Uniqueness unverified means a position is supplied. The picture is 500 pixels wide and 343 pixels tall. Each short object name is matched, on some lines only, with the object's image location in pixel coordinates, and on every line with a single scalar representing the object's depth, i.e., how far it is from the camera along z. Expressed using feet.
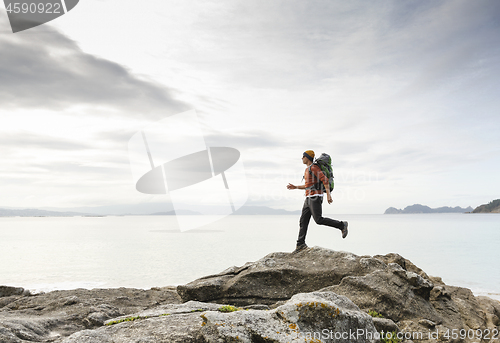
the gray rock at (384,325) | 20.71
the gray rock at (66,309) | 19.69
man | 33.48
